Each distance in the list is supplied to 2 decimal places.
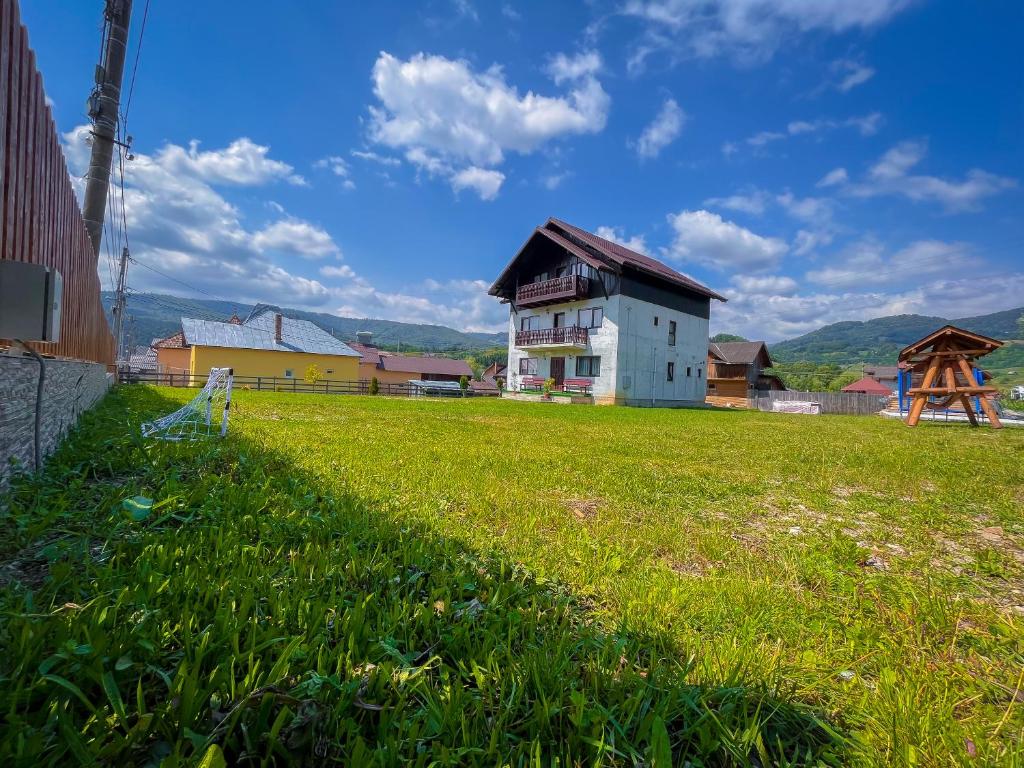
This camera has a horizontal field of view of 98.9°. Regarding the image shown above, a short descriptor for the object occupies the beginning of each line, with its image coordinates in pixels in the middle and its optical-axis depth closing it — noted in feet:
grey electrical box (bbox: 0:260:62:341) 8.39
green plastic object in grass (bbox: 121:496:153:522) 7.89
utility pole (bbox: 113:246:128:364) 76.33
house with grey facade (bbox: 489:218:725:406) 81.00
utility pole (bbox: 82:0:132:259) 28.09
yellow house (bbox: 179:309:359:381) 105.40
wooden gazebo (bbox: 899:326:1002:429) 37.91
